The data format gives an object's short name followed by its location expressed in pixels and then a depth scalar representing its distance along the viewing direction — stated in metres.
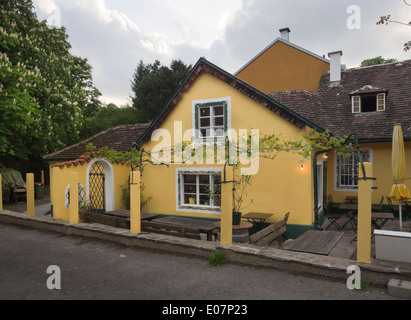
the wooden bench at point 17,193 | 17.69
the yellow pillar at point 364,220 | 5.17
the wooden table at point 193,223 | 7.93
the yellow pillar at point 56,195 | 9.70
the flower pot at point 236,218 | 7.19
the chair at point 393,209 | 11.20
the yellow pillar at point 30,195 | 10.73
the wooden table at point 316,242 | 5.82
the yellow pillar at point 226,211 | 6.39
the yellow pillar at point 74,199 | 8.95
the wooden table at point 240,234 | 6.93
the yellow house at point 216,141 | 9.12
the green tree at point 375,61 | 29.68
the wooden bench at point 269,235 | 6.25
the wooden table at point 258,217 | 8.83
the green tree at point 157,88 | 34.44
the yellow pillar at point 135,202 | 7.77
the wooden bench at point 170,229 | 7.79
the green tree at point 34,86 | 12.70
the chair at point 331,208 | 11.93
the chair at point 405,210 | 10.88
